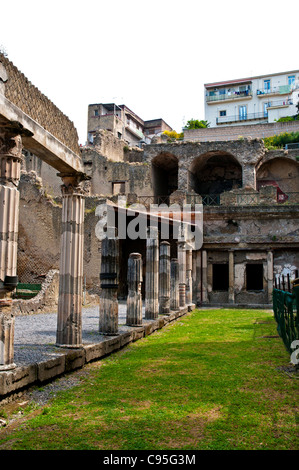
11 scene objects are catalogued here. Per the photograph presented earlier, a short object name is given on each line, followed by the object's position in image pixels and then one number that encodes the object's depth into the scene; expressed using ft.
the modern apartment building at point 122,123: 137.49
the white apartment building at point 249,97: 145.79
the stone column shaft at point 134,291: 28.07
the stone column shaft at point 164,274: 37.77
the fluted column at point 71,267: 18.51
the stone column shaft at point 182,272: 47.09
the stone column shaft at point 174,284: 42.06
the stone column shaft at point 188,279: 51.08
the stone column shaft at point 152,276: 33.22
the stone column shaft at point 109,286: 23.30
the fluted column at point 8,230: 13.14
